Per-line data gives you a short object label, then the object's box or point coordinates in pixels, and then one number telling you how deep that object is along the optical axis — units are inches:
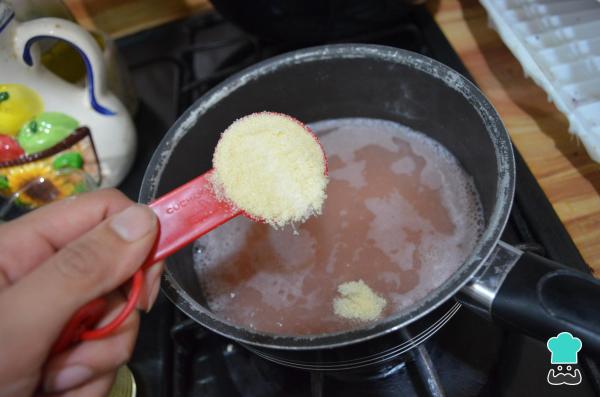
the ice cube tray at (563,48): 21.5
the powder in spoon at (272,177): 18.1
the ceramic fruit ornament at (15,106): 23.3
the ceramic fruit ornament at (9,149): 24.1
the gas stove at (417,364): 19.9
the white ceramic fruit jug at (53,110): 22.8
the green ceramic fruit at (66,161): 24.9
